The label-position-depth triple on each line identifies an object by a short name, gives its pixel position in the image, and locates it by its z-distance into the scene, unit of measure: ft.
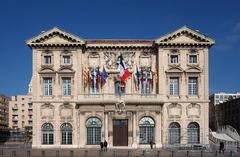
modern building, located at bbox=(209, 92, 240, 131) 468.22
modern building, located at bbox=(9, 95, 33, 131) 519.60
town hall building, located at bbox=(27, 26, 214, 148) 216.74
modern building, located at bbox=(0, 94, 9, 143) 473.55
